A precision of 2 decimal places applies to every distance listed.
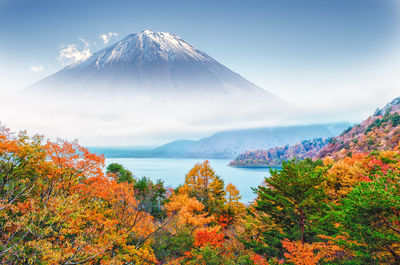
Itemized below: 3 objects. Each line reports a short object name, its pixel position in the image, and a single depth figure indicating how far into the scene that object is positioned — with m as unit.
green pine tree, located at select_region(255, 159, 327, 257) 14.89
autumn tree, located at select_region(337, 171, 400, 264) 10.05
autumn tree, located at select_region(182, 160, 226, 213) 29.99
